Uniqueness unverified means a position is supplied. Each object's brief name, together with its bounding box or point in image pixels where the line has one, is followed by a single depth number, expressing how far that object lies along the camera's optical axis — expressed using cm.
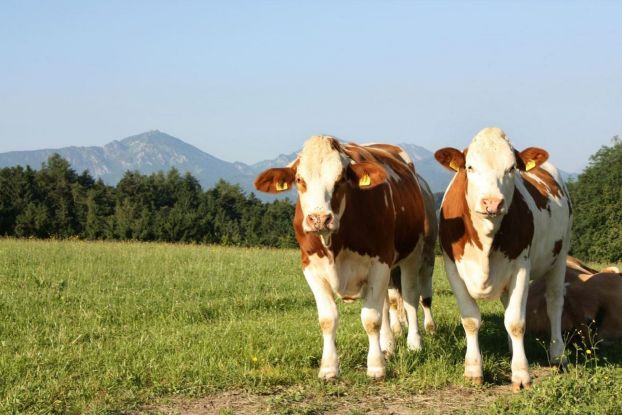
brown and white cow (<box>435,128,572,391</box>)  723
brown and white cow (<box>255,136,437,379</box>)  719
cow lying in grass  973
